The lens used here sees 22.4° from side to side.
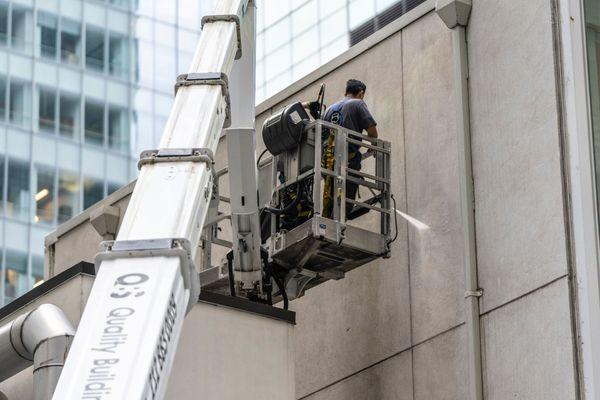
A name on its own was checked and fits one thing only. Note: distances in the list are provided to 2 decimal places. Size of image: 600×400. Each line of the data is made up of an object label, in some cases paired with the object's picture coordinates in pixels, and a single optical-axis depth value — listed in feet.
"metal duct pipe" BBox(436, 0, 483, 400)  50.06
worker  54.80
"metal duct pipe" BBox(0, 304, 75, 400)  44.19
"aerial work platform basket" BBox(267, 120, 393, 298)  51.85
